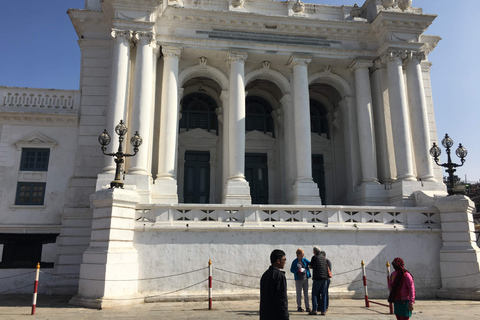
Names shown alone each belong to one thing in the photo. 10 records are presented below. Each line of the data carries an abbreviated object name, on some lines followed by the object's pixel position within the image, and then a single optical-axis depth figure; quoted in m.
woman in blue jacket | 11.52
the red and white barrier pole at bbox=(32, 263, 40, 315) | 11.24
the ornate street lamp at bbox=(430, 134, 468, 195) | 15.65
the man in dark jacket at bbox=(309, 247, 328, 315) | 11.02
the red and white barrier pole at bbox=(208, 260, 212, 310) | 11.87
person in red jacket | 7.34
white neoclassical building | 14.43
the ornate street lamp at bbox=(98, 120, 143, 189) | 13.85
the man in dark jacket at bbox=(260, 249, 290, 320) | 5.45
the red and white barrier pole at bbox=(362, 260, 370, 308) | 12.36
